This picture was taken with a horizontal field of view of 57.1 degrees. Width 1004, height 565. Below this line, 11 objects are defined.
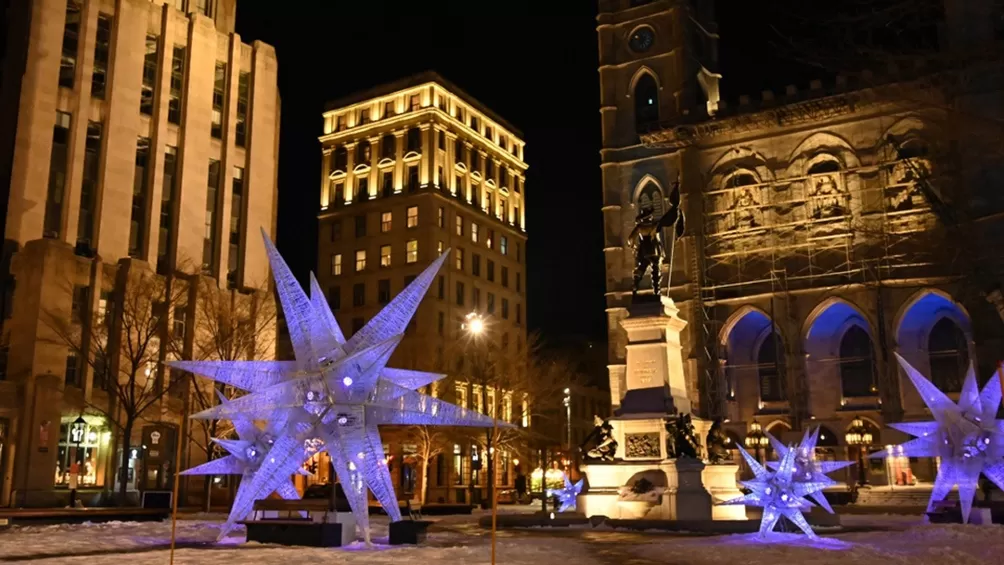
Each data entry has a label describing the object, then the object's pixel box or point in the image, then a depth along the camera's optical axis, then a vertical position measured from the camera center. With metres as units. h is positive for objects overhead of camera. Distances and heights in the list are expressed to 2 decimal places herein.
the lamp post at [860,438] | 48.16 +1.46
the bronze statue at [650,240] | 24.61 +6.01
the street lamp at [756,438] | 51.00 +1.58
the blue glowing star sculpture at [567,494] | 29.50 -0.81
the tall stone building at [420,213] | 71.94 +20.58
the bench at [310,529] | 15.55 -0.99
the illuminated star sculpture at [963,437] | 19.77 +0.62
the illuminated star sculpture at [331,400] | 14.66 +1.09
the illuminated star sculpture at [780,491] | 17.59 -0.45
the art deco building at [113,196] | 40.81 +13.92
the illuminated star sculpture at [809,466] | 18.28 +0.02
